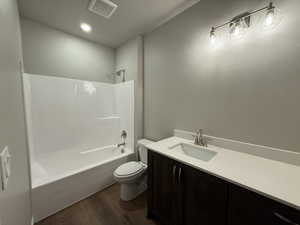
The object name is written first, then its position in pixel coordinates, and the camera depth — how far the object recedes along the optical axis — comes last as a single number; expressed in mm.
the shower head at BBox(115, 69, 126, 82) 2719
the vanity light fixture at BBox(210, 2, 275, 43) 1062
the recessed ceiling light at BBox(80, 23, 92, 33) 2083
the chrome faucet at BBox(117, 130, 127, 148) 2617
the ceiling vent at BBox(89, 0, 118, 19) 1576
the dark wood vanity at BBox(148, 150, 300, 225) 755
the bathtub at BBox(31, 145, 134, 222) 1497
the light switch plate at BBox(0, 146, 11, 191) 505
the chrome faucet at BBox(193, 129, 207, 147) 1538
